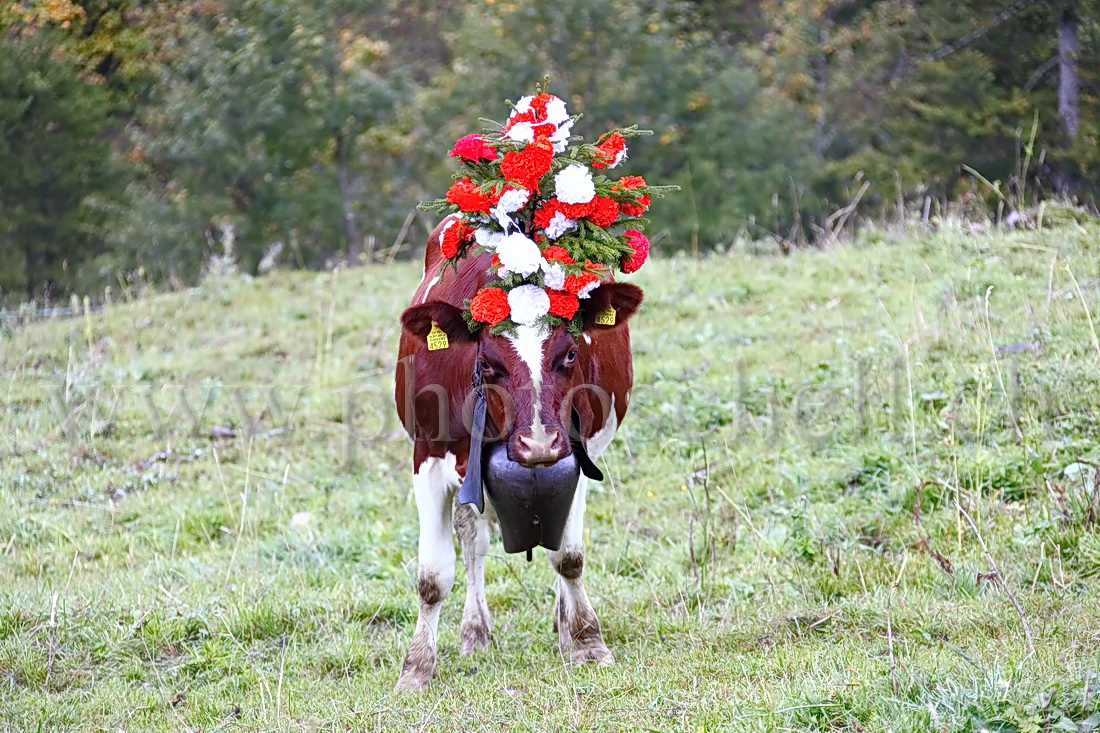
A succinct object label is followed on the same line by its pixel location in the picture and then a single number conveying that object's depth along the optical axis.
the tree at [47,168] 43.62
